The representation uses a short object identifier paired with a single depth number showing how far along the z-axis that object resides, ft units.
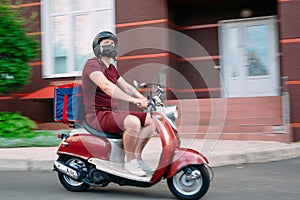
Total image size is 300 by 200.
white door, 40.40
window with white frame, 42.57
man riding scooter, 17.13
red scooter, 16.63
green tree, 34.30
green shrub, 34.24
